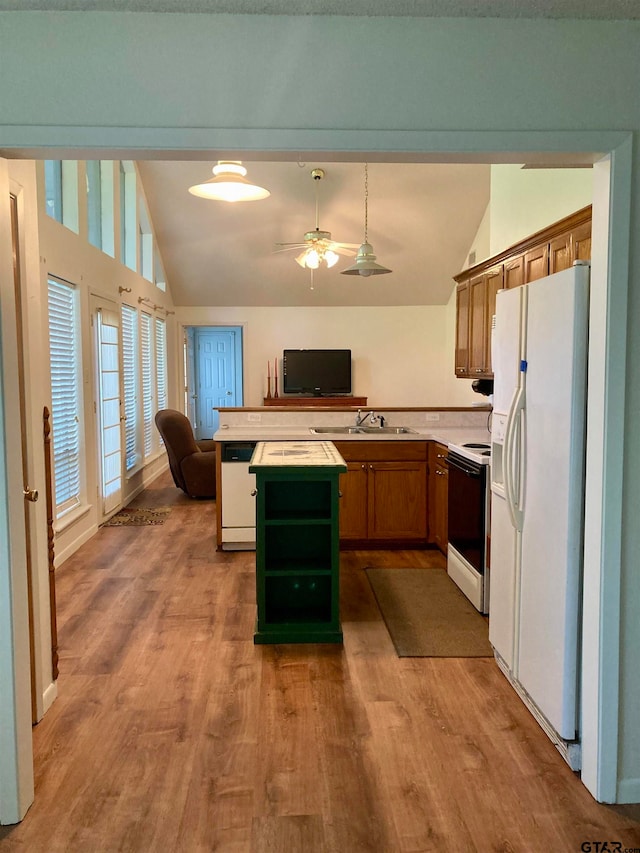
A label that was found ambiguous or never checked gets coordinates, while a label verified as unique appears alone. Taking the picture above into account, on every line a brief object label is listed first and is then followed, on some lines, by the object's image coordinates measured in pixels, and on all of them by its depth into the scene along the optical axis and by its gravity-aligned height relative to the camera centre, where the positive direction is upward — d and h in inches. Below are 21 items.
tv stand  382.3 -13.2
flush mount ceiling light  173.3 +51.3
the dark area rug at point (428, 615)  132.9 -53.9
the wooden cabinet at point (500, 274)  132.2 +26.2
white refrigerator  91.0 -17.2
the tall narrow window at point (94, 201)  242.5 +67.6
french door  232.2 -8.4
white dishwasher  198.1 -35.4
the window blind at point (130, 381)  276.5 -0.6
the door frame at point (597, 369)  79.7 +1.1
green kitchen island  134.4 -36.4
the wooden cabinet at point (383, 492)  196.9 -34.5
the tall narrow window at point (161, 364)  352.5 +8.6
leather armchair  267.9 -32.4
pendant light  220.4 +38.6
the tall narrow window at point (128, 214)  293.6 +75.2
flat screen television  395.5 +4.0
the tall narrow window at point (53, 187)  196.1 +58.8
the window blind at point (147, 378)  311.6 +0.7
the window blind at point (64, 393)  188.7 -3.9
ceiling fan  246.7 +50.1
